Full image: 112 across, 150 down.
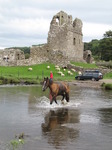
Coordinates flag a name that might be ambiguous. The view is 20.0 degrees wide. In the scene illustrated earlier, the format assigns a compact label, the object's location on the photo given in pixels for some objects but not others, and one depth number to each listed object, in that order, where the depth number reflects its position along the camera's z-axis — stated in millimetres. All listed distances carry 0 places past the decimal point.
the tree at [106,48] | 96125
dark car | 48169
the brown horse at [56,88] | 20609
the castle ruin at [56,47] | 59594
